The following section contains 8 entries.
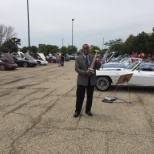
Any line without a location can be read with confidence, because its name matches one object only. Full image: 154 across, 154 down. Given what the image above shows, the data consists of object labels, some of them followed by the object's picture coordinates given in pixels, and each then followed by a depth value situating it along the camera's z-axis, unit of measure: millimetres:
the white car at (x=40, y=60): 22465
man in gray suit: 3971
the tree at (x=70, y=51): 53775
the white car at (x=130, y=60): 11657
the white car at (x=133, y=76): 6411
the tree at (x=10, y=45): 46725
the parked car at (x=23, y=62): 19048
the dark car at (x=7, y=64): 15480
